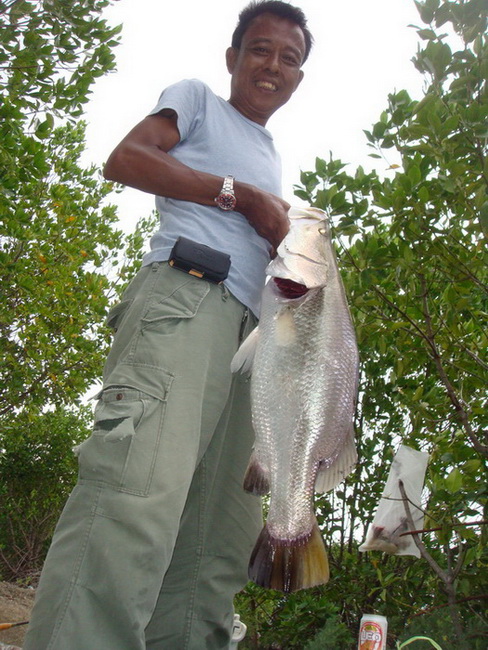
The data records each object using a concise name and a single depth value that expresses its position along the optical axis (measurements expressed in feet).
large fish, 6.31
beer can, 8.43
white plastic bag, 9.62
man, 6.22
